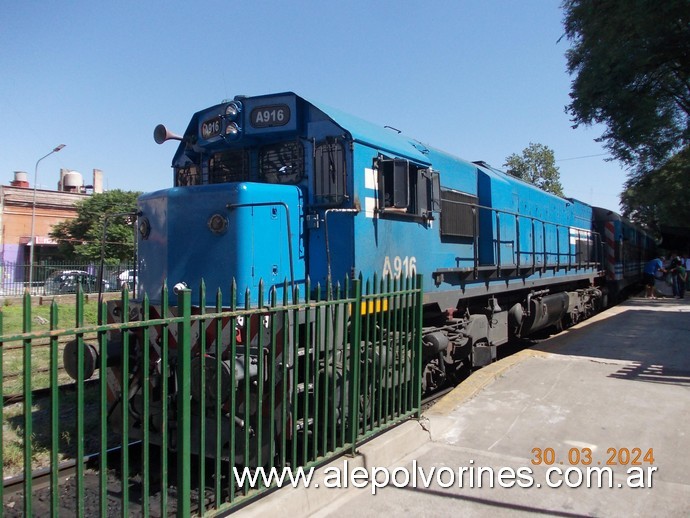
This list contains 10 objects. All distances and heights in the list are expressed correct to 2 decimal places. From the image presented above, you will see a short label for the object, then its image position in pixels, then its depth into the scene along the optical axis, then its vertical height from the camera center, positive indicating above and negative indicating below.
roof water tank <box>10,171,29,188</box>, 42.50 +8.04
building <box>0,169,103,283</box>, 35.75 +4.25
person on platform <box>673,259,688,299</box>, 22.11 -0.42
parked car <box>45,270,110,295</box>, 24.37 -0.24
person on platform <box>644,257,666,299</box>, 23.45 -0.08
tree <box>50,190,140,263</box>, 33.44 +3.09
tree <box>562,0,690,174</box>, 16.61 +7.04
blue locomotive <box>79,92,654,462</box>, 5.25 +0.63
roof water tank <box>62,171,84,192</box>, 46.72 +8.41
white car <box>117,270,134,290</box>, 26.43 +0.10
